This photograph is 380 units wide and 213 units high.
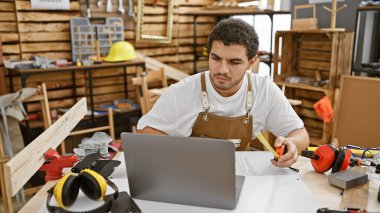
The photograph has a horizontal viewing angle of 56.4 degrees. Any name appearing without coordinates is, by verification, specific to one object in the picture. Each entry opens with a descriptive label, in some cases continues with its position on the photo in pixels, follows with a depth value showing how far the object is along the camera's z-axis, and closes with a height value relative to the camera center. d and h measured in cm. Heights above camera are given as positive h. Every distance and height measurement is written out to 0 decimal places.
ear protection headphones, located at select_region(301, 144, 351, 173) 147 -51
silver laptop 107 -42
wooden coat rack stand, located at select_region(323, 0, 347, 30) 357 +20
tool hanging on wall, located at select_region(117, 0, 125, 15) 452 +32
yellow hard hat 419 -22
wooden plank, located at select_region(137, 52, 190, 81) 484 -47
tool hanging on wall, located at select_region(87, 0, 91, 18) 427 +27
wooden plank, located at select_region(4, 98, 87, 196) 103 -40
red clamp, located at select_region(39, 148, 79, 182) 146 -54
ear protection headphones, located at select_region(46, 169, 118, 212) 108 -48
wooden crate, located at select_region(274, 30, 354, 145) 369 -37
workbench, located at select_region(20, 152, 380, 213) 119 -58
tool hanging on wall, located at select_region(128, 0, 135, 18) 460 +31
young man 195 -42
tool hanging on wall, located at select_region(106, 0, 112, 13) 441 +34
